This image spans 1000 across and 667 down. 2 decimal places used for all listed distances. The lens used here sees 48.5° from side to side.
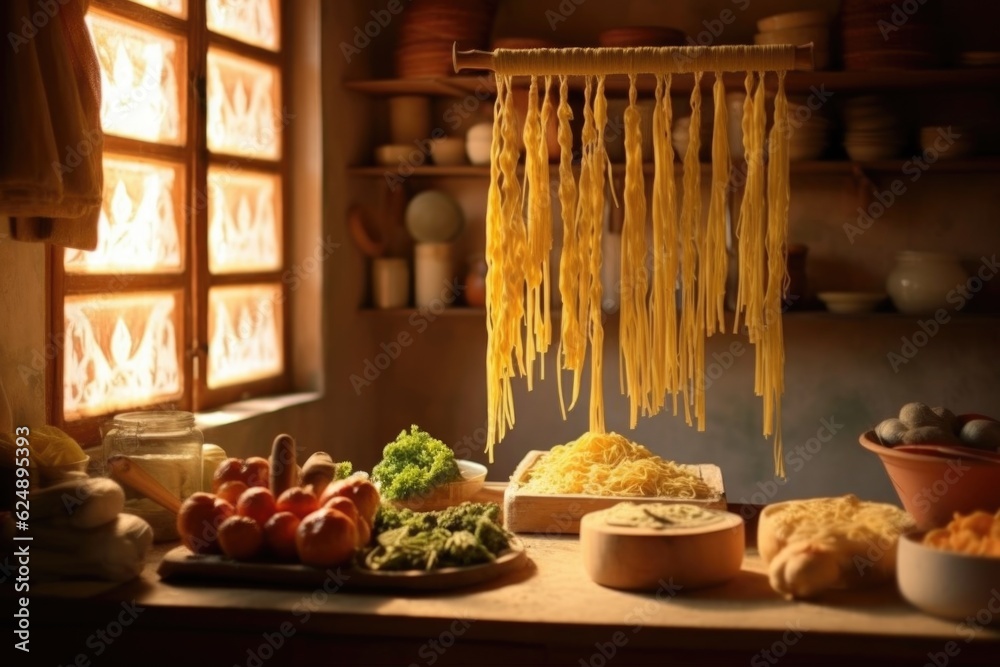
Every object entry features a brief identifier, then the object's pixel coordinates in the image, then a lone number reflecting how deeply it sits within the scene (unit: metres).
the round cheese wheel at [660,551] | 2.08
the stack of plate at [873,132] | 4.25
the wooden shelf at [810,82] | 4.13
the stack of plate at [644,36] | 4.24
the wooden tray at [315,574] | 2.10
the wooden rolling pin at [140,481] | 2.29
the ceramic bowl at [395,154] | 4.65
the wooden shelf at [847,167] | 4.19
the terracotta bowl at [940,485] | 2.21
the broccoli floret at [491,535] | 2.23
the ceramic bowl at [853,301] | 4.30
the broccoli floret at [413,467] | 2.66
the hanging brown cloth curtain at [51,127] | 2.19
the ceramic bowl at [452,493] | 2.68
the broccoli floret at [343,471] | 2.65
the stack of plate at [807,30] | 4.20
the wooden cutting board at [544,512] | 2.48
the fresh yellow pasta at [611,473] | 2.49
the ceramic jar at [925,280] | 4.21
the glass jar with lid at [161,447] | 2.52
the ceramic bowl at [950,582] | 1.86
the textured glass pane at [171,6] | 3.45
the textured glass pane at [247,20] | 3.87
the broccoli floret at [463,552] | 2.15
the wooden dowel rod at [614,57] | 2.46
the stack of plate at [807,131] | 4.30
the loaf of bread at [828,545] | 2.01
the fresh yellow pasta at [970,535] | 1.92
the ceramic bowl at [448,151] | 4.64
